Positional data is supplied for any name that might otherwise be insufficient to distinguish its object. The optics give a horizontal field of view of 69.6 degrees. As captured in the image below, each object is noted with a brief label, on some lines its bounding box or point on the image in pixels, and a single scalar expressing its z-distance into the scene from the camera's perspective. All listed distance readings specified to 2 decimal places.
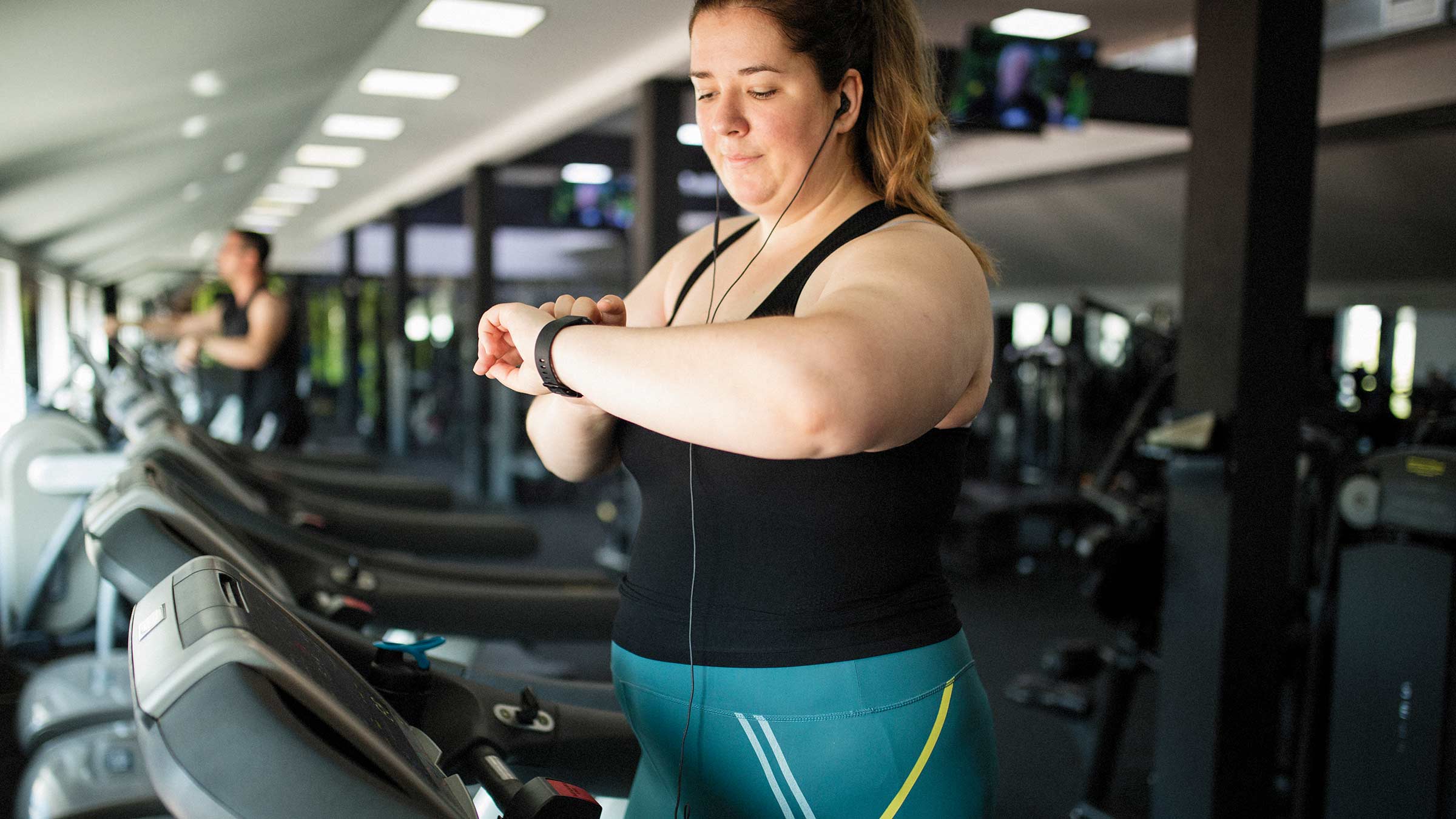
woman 0.87
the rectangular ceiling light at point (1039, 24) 5.37
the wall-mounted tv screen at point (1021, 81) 5.04
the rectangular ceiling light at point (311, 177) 8.29
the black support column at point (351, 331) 11.43
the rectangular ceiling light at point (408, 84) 4.95
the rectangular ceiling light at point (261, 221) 11.91
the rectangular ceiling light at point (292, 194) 9.42
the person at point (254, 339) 4.16
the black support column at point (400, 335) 9.92
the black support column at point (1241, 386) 2.36
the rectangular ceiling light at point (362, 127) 6.08
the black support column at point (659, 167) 4.86
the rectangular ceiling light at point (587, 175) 10.69
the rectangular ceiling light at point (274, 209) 10.66
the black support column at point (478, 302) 7.75
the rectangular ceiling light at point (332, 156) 7.18
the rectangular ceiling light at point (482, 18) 3.82
